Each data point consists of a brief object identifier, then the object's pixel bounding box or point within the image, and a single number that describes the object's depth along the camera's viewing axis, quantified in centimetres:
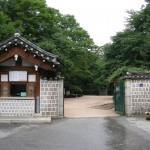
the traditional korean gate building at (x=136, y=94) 1292
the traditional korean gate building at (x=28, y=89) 1240
